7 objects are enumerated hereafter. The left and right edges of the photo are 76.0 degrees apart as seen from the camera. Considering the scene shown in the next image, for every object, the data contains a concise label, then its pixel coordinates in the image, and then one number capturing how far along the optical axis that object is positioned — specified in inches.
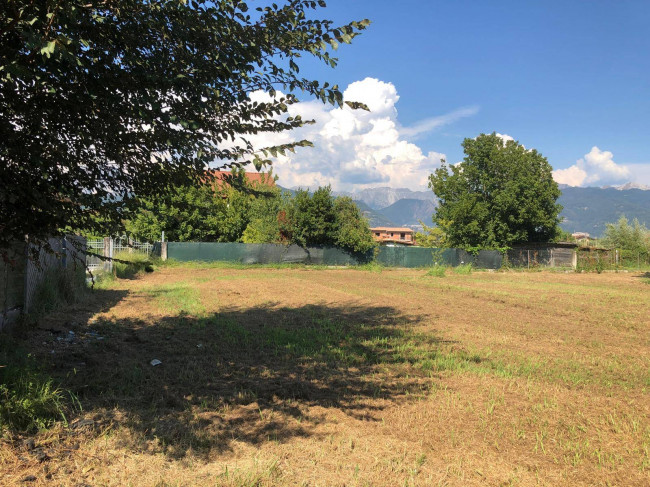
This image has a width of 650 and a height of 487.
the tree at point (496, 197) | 1615.4
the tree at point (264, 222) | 1323.8
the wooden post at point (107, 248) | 714.1
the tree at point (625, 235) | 1984.4
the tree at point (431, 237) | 1711.4
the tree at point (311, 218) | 1301.7
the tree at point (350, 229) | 1333.7
